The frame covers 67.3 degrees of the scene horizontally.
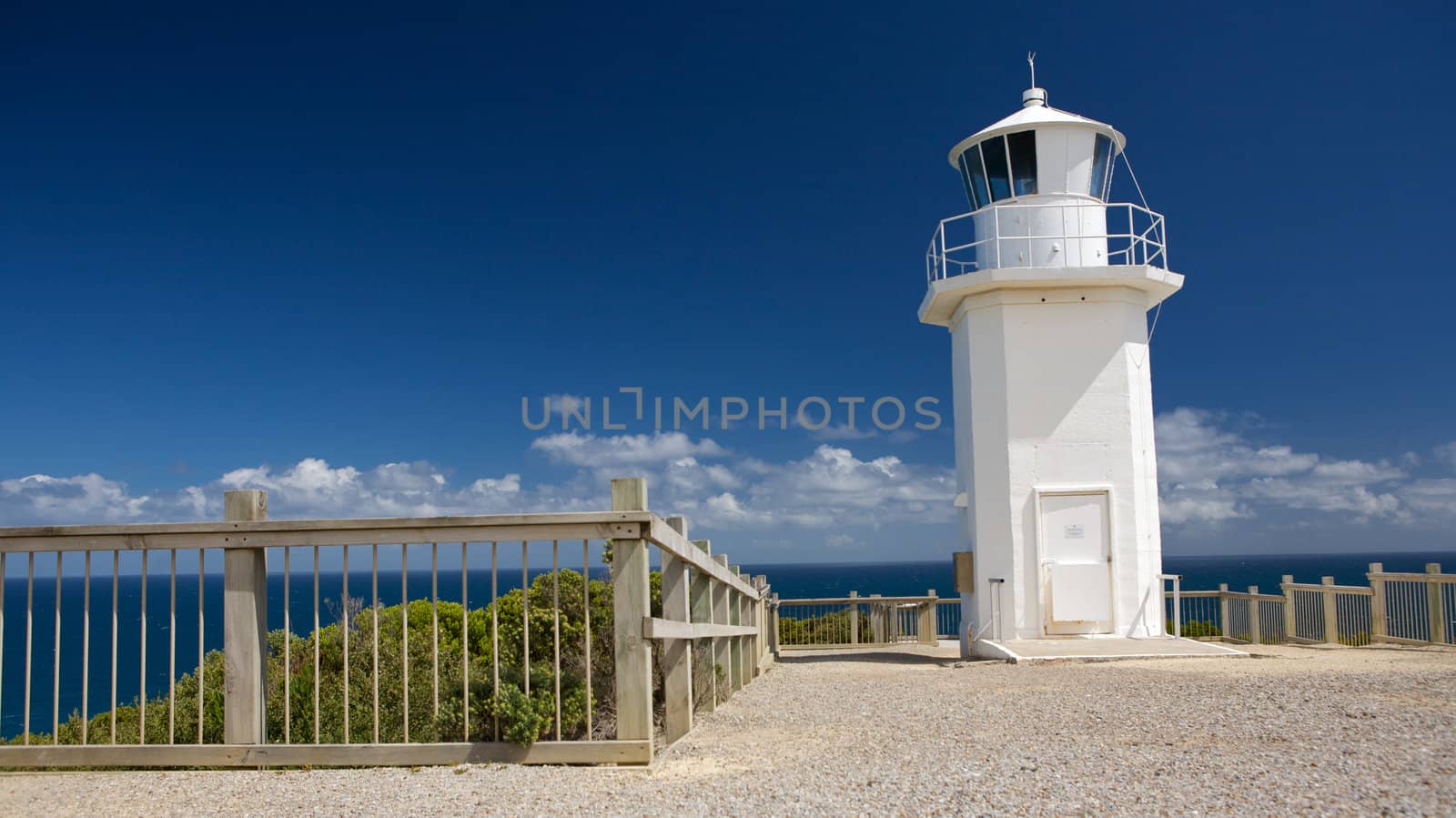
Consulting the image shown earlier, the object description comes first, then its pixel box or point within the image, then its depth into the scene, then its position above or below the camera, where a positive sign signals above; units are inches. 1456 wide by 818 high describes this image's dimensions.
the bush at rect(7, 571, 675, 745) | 233.9 -51.1
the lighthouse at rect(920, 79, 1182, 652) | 572.4 +41.9
